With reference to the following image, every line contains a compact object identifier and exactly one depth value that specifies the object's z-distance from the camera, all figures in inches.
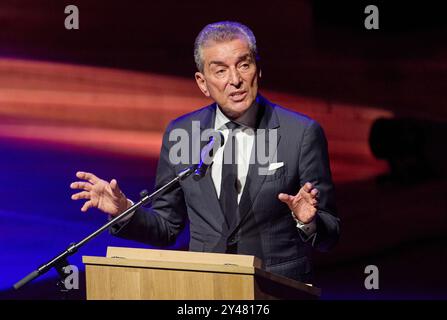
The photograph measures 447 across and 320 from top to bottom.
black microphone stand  180.4
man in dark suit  221.9
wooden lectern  168.6
